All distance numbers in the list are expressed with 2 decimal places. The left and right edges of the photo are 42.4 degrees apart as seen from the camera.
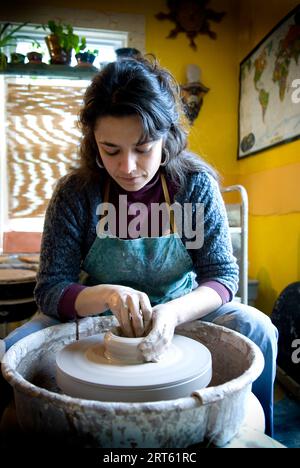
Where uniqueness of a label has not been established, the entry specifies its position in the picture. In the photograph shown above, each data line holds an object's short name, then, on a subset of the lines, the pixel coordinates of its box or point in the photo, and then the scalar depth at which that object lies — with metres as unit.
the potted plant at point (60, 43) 2.56
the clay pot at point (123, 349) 0.74
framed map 2.15
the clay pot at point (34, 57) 2.57
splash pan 0.53
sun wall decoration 2.88
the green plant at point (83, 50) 2.57
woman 0.92
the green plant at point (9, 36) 2.58
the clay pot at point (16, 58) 2.57
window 2.85
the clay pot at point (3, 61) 2.51
